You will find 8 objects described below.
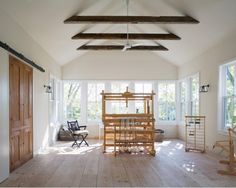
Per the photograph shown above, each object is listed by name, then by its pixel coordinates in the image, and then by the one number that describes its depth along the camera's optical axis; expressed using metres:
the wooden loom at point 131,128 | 4.87
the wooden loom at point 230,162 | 3.40
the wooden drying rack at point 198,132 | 5.32
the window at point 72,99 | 7.49
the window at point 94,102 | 7.51
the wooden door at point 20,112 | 3.58
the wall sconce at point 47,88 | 5.45
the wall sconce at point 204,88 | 5.27
